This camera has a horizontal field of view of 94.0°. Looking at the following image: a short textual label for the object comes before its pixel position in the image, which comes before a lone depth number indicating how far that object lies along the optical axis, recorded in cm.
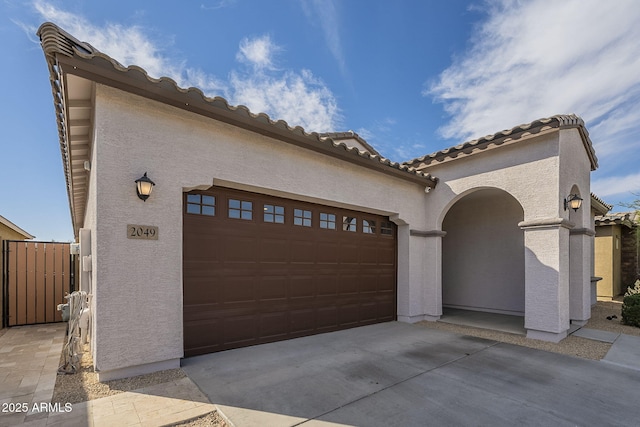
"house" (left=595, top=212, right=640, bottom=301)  1404
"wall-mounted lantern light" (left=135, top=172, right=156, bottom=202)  419
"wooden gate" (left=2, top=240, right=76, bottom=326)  773
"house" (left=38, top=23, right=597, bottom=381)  412
